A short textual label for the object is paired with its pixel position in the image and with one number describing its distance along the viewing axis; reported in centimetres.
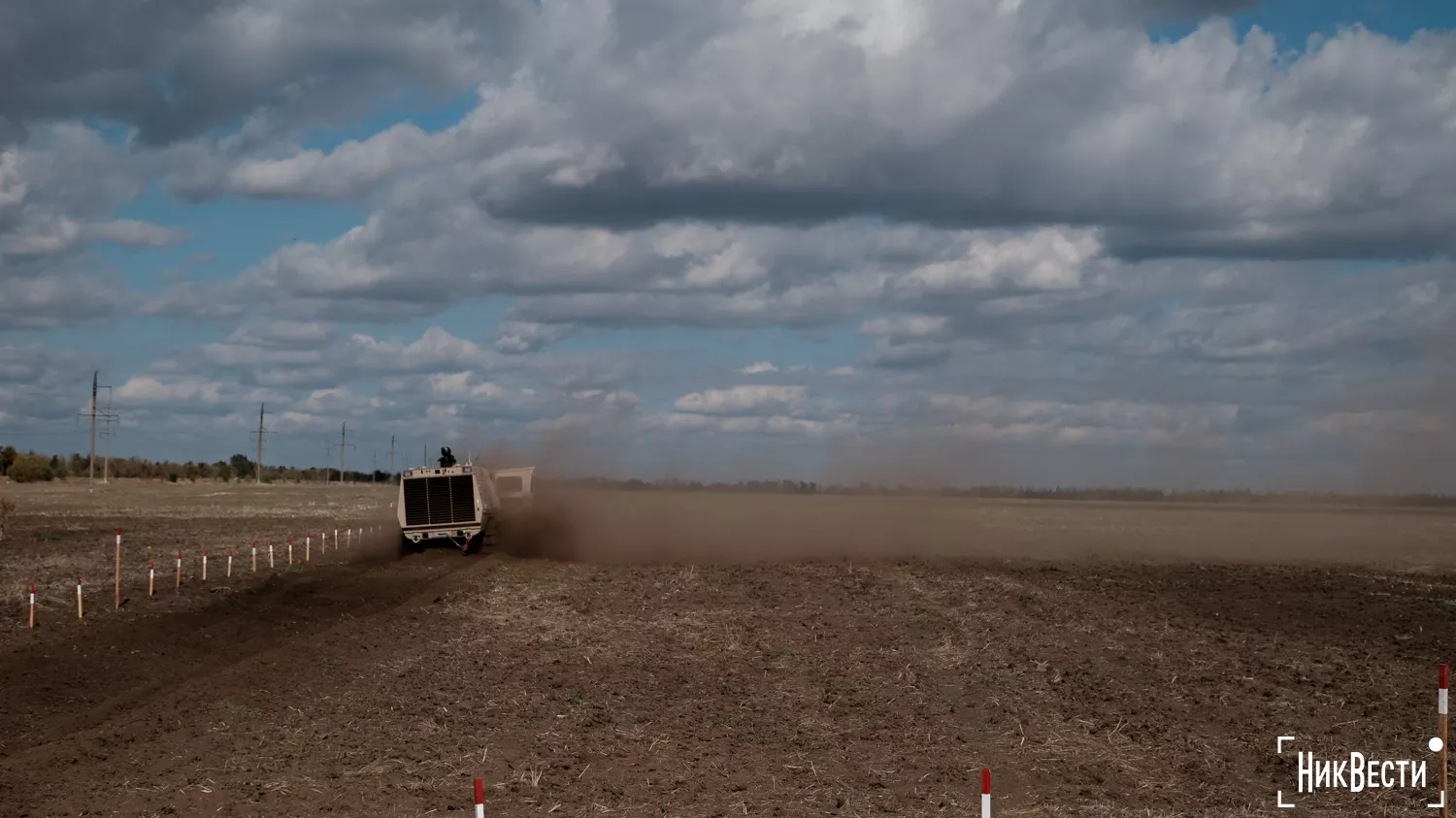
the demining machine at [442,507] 4834
